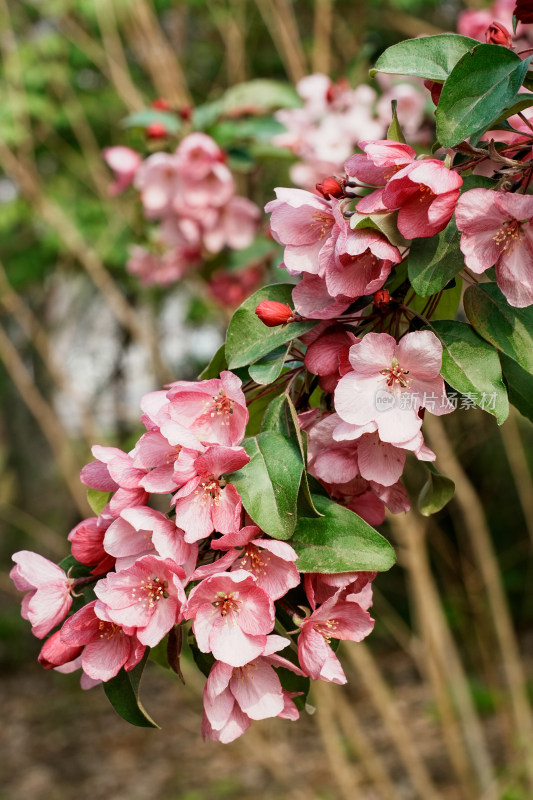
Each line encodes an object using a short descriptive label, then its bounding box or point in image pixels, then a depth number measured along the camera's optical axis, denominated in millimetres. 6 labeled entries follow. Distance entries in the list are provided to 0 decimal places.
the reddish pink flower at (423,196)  747
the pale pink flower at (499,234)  757
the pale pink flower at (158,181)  1749
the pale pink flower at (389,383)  759
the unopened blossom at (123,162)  1911
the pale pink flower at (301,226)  786
